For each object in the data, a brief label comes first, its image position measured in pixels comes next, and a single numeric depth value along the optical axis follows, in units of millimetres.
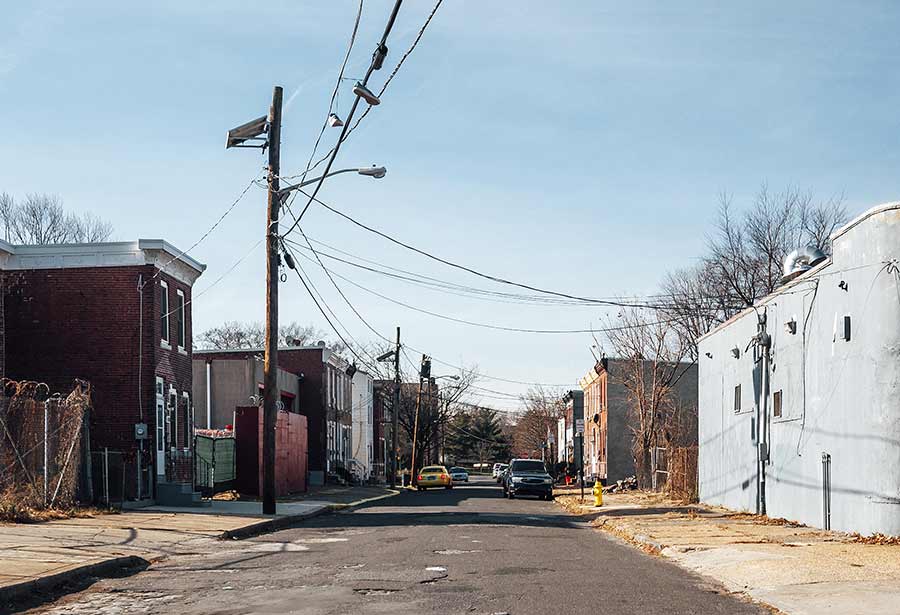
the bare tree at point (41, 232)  65188
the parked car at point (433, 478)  63062
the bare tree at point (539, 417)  117688
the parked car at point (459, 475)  87562
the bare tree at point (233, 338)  107750
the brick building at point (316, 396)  61375
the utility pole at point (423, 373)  73312
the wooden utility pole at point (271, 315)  28078
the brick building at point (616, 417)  64231
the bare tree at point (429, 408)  90375
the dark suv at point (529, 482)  46250
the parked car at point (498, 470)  95356
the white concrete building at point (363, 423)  76688
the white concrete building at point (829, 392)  19031
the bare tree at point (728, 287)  54281
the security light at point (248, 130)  28594
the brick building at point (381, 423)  91750
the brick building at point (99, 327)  32250
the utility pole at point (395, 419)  61909
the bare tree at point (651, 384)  58656
